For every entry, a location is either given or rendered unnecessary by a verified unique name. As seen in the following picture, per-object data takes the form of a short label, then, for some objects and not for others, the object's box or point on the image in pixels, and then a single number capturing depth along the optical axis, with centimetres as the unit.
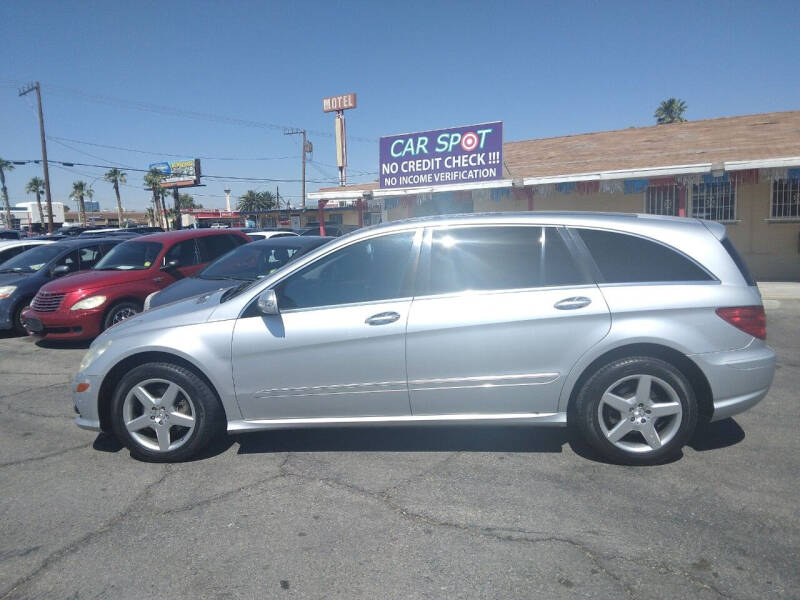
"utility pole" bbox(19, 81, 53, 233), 3466
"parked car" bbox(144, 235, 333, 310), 738
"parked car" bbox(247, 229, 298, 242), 1578
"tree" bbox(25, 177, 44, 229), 8841
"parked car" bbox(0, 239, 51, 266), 1255
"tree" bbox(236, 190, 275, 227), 7825
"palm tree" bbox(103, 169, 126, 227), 7525
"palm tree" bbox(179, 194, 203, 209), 9669
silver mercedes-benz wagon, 396
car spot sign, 1499
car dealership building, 1282
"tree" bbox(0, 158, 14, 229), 6889
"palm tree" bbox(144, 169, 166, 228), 6600
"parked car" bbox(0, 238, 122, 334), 971
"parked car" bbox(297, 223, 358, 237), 2483
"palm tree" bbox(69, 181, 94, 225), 8335
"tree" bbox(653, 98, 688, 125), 4416
